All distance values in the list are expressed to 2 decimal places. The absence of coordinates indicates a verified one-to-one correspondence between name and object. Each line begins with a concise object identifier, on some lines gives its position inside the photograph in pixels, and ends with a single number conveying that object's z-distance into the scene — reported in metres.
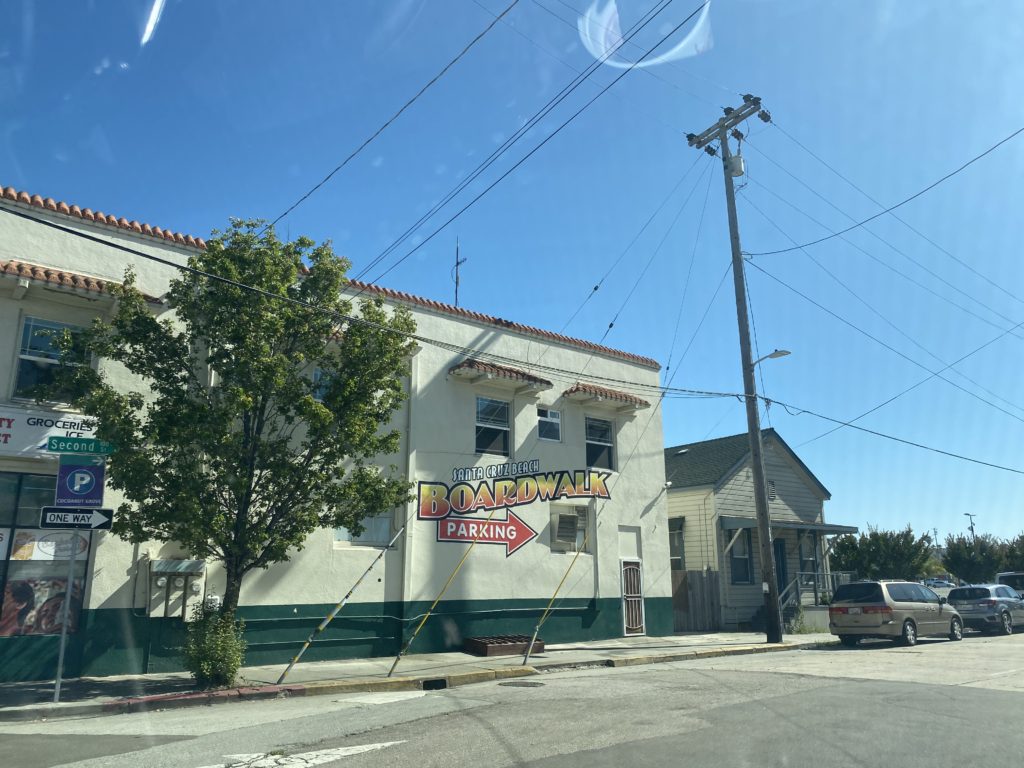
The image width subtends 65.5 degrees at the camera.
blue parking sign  11.12
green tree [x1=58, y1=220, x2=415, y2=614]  11.66
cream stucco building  12.66
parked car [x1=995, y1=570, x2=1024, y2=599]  33.02
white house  24.73
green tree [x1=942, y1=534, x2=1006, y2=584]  45.56
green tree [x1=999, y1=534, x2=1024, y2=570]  45.62
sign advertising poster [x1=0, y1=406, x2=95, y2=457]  12.34
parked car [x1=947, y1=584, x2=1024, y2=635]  23.48
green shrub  11.41
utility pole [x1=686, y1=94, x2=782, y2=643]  19.88
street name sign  12.42
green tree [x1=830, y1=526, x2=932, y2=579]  38.19
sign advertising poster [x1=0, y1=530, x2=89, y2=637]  12.32
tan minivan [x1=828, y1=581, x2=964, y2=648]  19.14
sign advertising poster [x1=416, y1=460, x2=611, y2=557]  17.27
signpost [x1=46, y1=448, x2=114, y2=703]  10.98
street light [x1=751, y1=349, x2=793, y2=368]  19.86
